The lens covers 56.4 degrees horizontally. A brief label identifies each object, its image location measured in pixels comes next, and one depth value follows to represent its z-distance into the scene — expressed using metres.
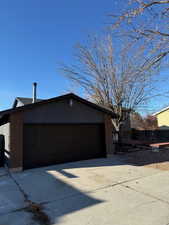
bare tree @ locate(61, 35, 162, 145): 11.88
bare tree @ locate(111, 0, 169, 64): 4.16
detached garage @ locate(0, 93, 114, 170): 6.87
